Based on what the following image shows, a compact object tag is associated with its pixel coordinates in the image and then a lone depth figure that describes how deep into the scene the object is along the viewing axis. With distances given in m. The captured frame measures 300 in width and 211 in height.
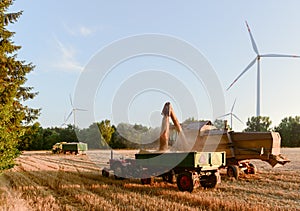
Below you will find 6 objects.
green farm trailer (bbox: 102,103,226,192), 13.46
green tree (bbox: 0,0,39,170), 11.91
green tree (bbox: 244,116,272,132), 100.94
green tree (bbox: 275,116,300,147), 87.34
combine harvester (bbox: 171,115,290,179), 18.03
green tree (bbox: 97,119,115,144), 74.54
